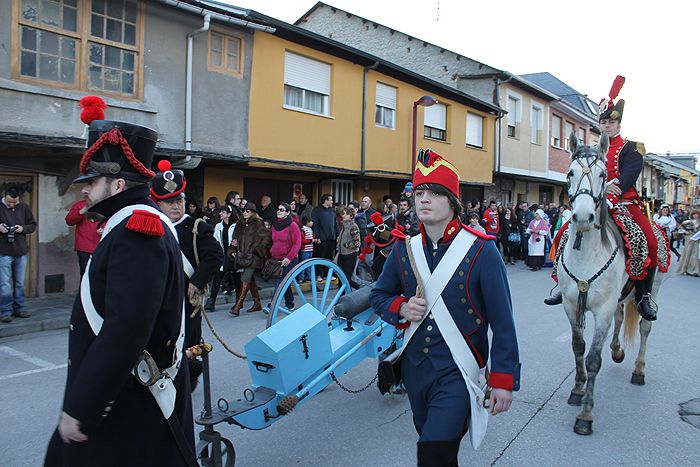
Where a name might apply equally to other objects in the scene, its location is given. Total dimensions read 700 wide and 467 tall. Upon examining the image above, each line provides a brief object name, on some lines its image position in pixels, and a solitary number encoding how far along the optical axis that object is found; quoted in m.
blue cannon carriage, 3.43
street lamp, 16.49
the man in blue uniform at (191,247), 4.36
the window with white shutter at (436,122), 18.70
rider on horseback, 5.55
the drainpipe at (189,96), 11.00
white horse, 4.63
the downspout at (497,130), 22.59
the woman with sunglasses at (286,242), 9.30
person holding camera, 7.83
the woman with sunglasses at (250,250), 9.10
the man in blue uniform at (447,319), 2.56
